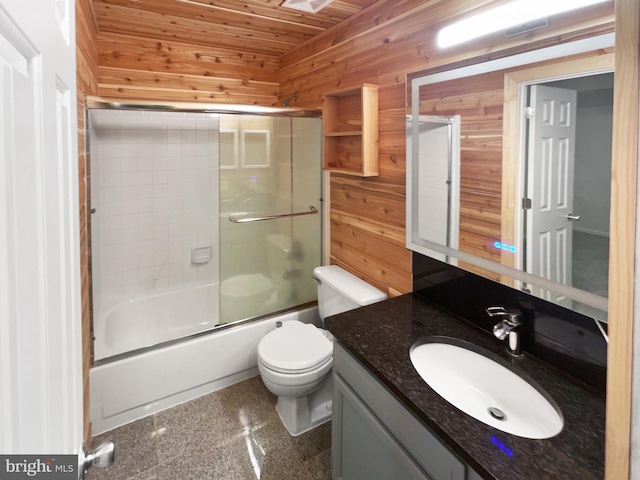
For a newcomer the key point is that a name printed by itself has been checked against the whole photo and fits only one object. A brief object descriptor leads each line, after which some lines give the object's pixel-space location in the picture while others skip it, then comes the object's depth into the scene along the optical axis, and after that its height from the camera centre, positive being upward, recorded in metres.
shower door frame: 1.94 +0.58
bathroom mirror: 1.07 +0.15
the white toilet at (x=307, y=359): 1.87 -0.79
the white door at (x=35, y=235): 0.33 -0.03
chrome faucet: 1.30 -0.44
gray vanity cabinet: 1.01 -0.74
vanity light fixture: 1.10 +0.67
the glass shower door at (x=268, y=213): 2.55 -0.03
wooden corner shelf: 1.93 +0.46
